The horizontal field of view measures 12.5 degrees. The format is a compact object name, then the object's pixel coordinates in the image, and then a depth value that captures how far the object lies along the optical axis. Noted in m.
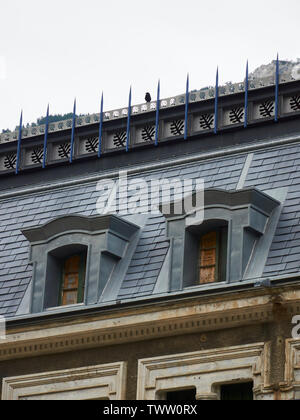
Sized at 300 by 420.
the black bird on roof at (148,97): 39.78
